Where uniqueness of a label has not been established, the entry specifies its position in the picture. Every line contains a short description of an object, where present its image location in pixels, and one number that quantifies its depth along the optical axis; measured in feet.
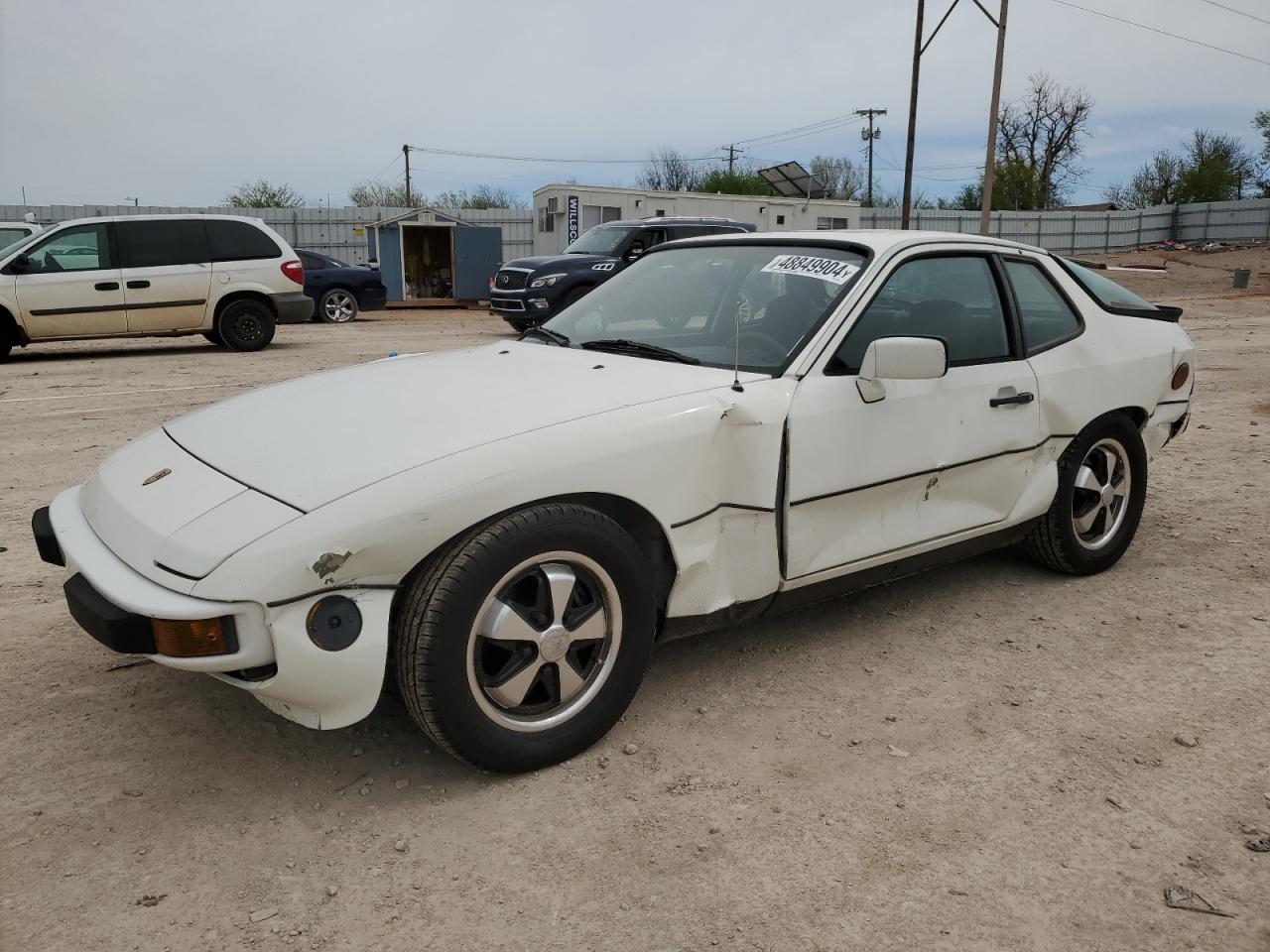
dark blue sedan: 59.88
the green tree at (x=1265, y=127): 162.55
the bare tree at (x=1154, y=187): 187.42
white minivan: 37.88
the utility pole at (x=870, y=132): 192.75
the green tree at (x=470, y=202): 159.43
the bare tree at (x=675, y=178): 206.08
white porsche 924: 7.88
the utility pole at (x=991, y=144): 73.97
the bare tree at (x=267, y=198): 147.96
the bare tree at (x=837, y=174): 230.68
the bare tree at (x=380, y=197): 178.27
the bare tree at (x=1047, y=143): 195.62
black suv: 46.65
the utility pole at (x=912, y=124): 81.61
